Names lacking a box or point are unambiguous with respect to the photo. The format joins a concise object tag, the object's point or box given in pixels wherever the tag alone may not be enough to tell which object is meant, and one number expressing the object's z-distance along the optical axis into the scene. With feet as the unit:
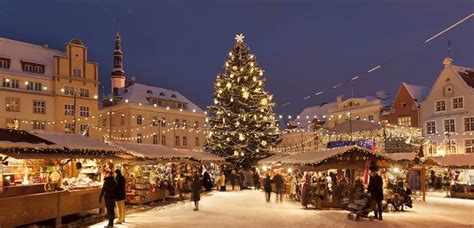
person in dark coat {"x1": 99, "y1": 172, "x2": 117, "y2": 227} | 48.83
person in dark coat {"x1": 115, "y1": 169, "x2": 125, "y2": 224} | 51.13
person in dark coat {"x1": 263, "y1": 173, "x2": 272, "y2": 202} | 83.25
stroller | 55.72
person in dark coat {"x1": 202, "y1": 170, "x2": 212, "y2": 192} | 114.42
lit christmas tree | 126.00
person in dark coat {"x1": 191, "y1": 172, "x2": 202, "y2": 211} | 66.90
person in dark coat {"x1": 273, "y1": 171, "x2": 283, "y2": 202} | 83.66
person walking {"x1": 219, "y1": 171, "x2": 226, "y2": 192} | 115.34
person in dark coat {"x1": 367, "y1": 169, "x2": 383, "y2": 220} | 55.67
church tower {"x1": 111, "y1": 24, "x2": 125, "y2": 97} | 210.38
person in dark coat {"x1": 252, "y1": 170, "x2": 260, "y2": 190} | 123.24
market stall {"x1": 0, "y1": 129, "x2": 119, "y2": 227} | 46.73
